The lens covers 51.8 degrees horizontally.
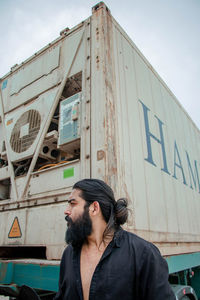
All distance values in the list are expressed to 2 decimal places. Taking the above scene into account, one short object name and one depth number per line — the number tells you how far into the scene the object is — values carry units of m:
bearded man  0.90
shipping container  1.89
